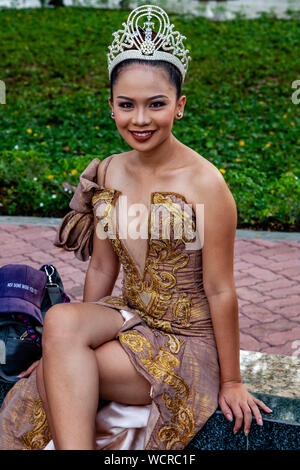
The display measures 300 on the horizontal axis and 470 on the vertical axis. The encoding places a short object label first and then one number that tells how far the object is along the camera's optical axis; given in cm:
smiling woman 207
